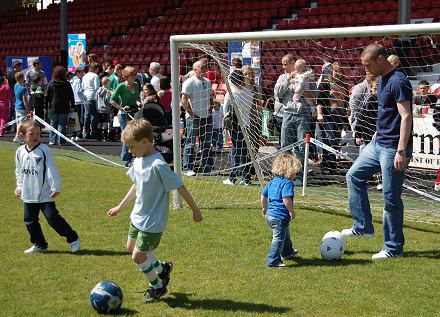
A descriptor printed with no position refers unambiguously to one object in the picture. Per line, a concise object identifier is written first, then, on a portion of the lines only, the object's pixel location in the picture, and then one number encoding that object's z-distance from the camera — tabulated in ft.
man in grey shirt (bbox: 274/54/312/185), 39.81
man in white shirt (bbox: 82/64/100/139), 62.39
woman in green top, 50.16
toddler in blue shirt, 23.34
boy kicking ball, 19.72
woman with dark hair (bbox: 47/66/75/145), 59.72
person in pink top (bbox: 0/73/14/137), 68.03
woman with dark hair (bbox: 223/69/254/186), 39.17
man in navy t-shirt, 23.48
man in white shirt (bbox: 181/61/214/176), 41.11
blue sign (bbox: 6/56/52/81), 81.51
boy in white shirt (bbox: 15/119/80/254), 25.40
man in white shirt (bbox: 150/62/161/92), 55.47
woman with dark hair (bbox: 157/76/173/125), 50.47
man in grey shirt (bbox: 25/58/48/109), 68.33
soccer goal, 35.45
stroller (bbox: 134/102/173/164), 44.50
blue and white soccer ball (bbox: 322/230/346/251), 24.43
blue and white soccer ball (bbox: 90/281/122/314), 19.13
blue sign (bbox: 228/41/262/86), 41.52
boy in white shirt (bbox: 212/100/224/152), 44.19
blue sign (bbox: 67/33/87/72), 75.87
